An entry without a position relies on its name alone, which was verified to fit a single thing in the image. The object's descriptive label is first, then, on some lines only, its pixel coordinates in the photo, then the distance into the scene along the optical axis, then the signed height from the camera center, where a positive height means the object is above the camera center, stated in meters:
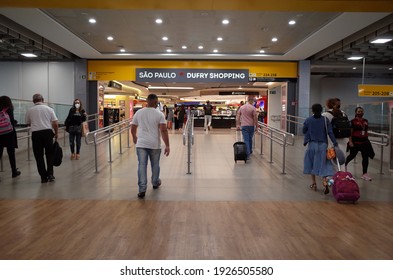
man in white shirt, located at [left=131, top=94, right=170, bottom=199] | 5.13 -0.28
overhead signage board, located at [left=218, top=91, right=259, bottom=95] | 28.66 +1.67
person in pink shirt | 8.78 -0.15
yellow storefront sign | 16.91 +2.15
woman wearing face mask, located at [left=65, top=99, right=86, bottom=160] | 8.69 -0.22
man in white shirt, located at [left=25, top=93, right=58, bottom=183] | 6.07 -0.27
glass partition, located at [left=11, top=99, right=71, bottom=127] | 10.17 +0.10
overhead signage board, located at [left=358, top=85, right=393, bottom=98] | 12.79 +0.84
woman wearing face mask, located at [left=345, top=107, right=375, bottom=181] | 6.71 -0.45
